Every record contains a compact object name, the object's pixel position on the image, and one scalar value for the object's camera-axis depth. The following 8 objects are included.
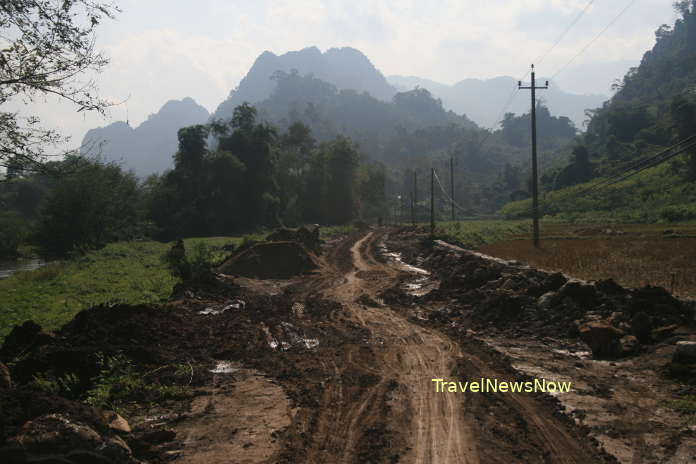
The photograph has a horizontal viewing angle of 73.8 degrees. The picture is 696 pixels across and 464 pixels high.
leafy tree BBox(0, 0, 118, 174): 9.60
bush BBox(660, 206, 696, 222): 41.25
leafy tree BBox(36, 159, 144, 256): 36.41
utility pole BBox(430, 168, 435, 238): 40.87
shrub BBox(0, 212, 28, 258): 39.73
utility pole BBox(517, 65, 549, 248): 27.05
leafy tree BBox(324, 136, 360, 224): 74.12
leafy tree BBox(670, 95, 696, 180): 58.75
